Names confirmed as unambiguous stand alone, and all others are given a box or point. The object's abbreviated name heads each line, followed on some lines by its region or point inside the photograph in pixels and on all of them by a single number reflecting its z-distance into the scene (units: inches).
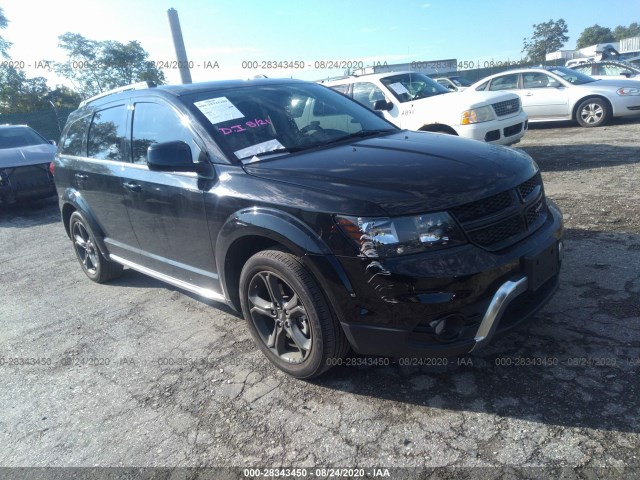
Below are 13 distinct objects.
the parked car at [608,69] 522.9
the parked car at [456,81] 660.4
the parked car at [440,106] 300.7
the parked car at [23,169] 358.0
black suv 95.9
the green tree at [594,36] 3614.7
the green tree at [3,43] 1292.9
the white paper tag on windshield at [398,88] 327.3
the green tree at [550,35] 3592.5
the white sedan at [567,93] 434.0
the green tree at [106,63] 1686.8
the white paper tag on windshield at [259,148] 125.7
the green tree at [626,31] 3758.9
